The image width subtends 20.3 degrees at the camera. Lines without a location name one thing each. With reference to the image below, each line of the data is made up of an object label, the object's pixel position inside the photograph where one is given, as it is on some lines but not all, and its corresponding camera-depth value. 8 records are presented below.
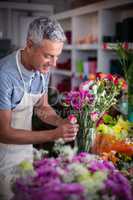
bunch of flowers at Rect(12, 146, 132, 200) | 1.07
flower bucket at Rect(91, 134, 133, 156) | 2.21
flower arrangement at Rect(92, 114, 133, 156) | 2.24
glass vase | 2.05
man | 1.68
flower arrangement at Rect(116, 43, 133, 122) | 3.00
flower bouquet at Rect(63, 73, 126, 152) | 2.01
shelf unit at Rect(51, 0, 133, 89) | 4.35
